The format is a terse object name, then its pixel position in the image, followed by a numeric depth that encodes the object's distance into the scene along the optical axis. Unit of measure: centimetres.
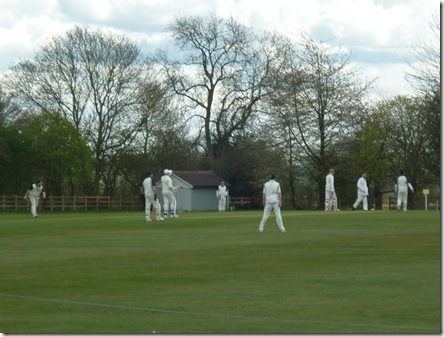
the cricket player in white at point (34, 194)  5541
